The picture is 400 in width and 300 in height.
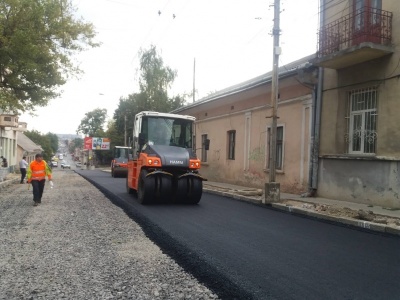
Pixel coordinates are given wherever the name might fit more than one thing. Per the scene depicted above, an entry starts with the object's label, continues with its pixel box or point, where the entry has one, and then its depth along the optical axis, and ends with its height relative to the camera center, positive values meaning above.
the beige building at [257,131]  14.05 +1.34
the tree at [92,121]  103.50 +8.54
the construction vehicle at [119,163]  28.52 -0.67
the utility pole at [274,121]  12.00 +1.28
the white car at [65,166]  70.48 -2.59
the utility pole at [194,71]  39.18 +8.85
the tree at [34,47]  13.88 +3.93
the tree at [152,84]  37.44 +6.95
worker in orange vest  10.98 -0.73
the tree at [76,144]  138.30 +3.11
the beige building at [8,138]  29.56 +1.07
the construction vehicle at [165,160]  11.11 -0.11
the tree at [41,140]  87.00 +2.48
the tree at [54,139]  121.16 +3.85
